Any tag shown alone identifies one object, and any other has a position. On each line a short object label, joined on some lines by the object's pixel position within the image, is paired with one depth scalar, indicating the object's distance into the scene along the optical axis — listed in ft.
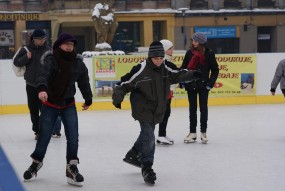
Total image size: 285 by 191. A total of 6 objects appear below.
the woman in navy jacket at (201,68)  33.77
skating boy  24.35
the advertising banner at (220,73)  56.79
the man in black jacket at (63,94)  23.56
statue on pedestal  91.96
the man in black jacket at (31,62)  34.03
